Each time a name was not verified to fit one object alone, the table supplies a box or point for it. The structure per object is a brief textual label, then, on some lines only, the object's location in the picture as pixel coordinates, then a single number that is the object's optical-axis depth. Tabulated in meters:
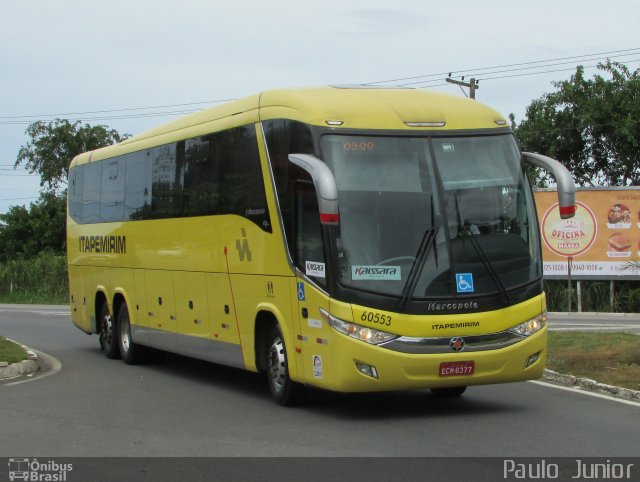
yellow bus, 10.30
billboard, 28.91
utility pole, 40.25
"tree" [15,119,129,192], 59.56
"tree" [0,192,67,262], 56.41
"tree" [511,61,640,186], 36.72
